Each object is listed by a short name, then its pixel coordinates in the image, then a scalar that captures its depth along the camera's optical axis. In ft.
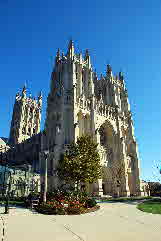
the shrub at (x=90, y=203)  68.91
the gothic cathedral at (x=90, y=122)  152.56
